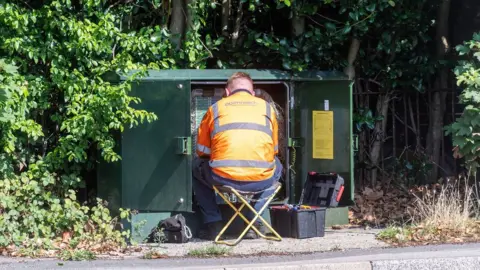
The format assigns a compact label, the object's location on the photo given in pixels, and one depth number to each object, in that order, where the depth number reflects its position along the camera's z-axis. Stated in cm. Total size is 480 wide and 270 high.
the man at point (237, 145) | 1751
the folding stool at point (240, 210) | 1737
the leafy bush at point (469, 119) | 1822
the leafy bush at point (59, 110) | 1782
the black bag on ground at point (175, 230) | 1792
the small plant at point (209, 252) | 1613
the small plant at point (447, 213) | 1800
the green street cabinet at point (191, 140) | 1816
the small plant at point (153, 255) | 1608
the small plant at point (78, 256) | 1584
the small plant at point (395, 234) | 1747
